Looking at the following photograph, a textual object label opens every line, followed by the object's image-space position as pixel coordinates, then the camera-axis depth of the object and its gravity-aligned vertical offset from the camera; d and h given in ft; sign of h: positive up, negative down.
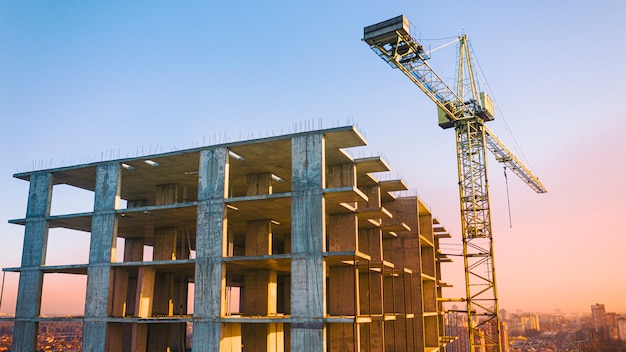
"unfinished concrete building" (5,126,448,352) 91.15 +13.04
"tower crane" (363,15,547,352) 155.84 +50.71
